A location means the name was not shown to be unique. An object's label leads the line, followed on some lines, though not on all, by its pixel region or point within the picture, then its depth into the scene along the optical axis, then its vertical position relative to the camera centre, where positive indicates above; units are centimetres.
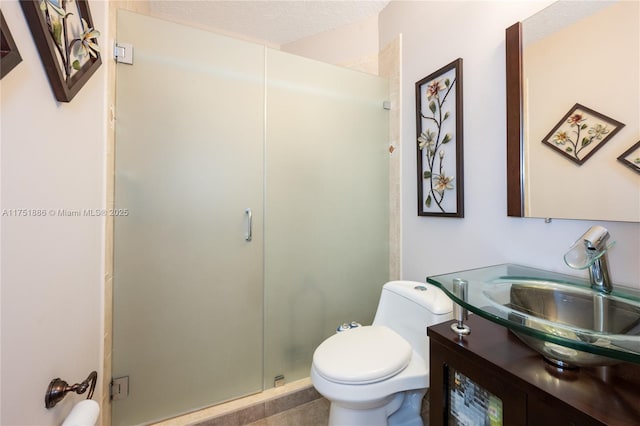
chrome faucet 79 -13
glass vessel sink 56 -27
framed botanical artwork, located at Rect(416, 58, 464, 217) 136 +42
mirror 83 +38
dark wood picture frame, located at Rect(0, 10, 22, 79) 45 +30
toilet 103 -62
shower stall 129 +2
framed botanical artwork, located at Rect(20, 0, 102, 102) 61 +49
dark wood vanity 54 -39
